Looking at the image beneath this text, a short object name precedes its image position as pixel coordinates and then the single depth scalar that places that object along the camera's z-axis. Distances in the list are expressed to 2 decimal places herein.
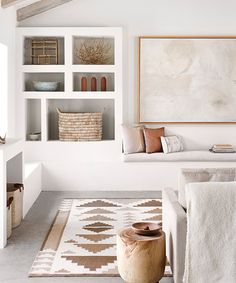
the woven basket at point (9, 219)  5.10
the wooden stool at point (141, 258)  3.59
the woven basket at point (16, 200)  5.38
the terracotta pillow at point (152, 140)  7.71
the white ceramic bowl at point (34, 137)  7.94
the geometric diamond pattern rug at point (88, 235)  4.25
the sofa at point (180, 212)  3.57
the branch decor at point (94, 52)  7.83
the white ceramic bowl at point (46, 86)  7.77
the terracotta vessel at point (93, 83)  7.91
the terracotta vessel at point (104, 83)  7.90
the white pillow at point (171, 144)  7.64
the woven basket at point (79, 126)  7.80
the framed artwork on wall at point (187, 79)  7.89
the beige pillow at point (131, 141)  7.71
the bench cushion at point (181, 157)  7.52
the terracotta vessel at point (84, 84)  7.90
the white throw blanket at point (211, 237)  3.39
